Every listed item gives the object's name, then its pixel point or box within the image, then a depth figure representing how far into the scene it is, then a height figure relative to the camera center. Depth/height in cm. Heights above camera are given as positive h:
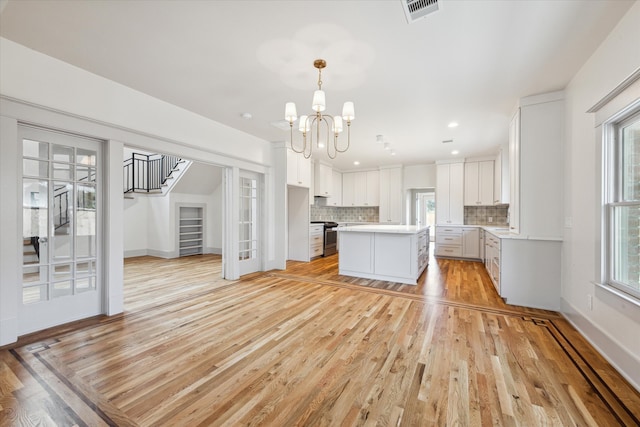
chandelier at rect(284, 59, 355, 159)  246 +101
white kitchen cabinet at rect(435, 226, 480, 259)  658 -74
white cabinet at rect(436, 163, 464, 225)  696 +50
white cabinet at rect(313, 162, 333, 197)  737 +92
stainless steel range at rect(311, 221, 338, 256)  728 -79
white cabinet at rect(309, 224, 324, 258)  668 -72
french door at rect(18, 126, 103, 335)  261 -18
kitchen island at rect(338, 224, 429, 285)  444 -72
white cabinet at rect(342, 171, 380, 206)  834 +77
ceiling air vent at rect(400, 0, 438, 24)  188 +149
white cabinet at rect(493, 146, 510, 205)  546 +76
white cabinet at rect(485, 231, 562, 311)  326 -75
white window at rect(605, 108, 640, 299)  204 +8
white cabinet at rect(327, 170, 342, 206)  822 +72
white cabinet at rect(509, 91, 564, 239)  324 +59
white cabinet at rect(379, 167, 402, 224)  785 +52
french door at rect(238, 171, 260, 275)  510 -24
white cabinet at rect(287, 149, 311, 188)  566 +96
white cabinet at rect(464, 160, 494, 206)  671 +76
